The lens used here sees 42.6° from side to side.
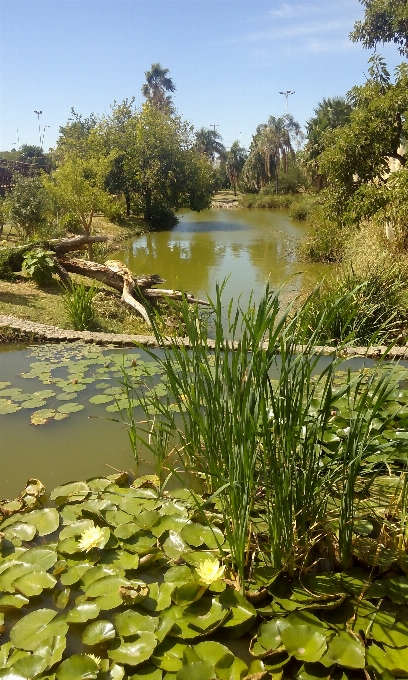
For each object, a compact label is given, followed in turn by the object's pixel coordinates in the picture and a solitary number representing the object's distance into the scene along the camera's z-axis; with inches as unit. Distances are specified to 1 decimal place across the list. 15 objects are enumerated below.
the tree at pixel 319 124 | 940.6
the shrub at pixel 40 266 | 310.7
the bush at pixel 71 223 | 538.6
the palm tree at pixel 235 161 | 1637.6
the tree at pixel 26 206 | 431.5
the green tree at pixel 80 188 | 459.5
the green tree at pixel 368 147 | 289.3
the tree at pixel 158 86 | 1664.6
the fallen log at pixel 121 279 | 279.8
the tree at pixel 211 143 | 1731.1
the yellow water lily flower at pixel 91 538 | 77.9
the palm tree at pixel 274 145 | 1407.5
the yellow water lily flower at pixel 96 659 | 61.6
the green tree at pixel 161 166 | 769.6
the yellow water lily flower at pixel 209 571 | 67.5
